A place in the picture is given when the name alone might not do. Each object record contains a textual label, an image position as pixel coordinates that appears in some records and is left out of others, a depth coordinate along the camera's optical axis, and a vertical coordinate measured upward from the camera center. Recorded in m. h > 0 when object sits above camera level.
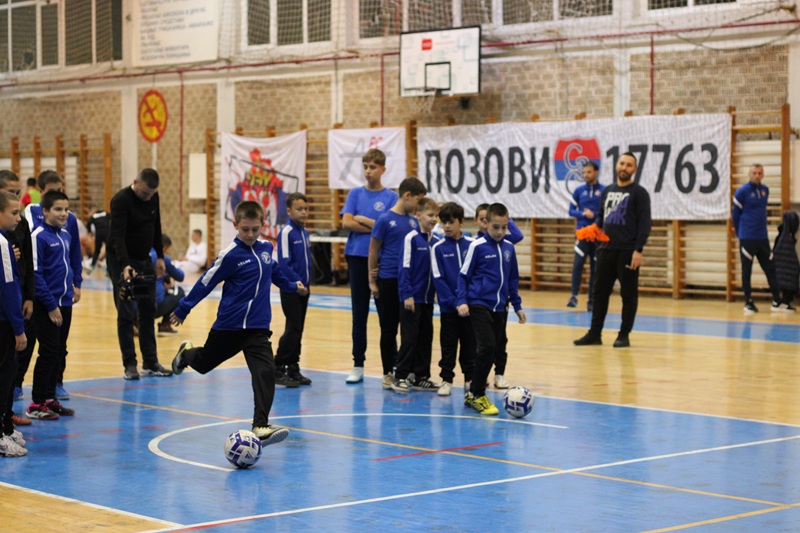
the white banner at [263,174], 24.47 +0.71
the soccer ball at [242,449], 6.95 -1.36
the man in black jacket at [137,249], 10.48 -0.36
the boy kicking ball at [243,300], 7.76 -0.58
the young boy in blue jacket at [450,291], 9.62 -0.64
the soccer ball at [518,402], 8.67 -1.36
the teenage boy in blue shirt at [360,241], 10.61 -0.28
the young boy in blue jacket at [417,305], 9.88 -0.78
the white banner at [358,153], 22.55 +1.04
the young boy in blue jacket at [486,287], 9.06 -0.58
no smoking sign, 27.59 +2.08
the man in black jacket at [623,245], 13.31 -0.38
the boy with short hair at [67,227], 9.19 -0.15
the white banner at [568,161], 19.27 +0.82
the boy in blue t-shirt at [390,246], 10.11 -0.31
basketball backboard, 21.11 +2.57
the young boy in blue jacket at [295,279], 10.34 -0.61
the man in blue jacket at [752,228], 17.40 -0.25
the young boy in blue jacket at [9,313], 7.20 -0.62
